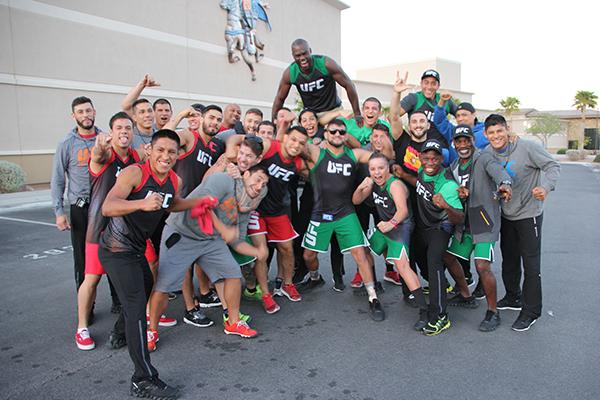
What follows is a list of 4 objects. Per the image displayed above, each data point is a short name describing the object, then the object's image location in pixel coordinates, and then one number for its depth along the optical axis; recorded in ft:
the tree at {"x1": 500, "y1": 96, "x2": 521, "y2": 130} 208.44
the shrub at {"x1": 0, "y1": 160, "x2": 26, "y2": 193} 44.97
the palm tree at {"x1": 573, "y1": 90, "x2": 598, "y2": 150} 180.04
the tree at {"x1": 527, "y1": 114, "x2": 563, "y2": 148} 177.78
